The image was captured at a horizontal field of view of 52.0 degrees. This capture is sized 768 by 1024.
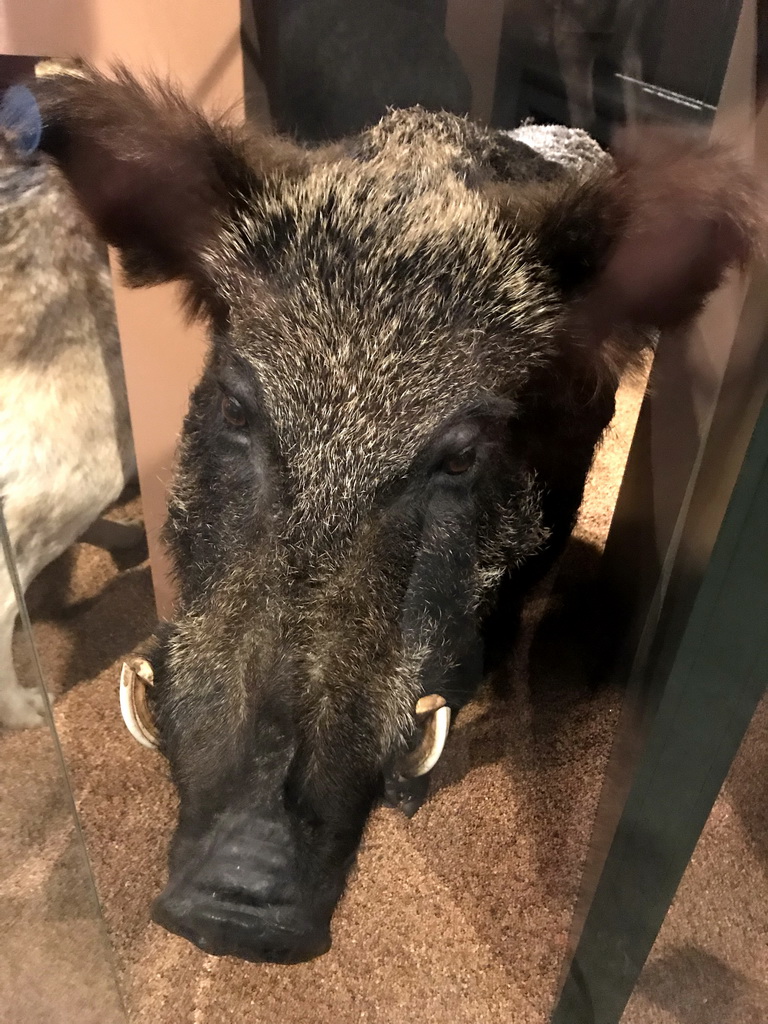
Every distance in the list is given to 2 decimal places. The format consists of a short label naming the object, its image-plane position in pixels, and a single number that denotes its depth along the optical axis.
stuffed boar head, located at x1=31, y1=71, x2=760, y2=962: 0.81
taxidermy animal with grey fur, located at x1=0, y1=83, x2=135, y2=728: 1.10
